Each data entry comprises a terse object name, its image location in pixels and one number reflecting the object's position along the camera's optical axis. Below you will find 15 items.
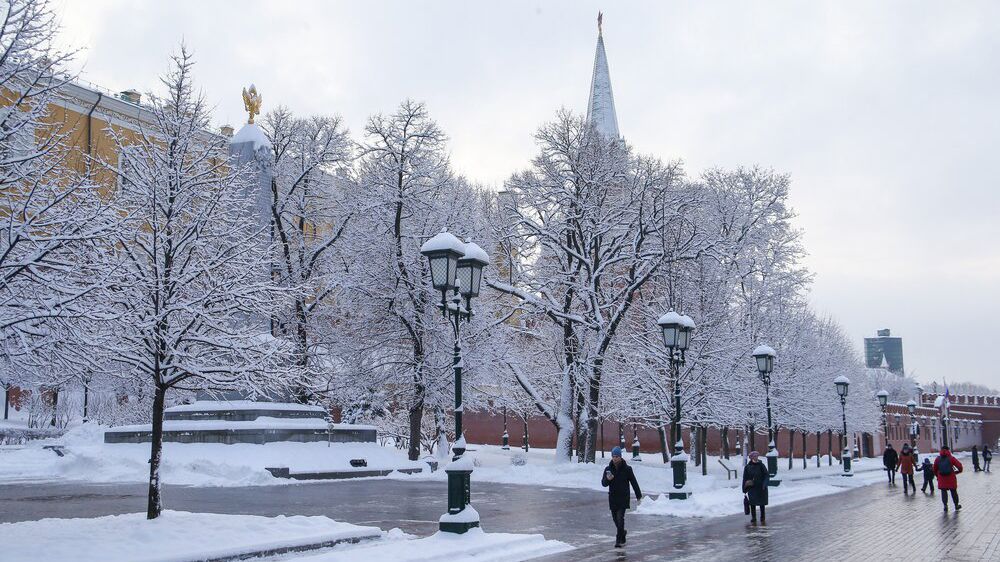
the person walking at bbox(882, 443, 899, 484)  33.84
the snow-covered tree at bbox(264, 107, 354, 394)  35.31
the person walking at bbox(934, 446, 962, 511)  20.52
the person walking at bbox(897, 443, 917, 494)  28.62
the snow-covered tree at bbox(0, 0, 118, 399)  10.20
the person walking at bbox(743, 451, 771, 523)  17.77
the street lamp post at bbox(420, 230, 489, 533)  13.30
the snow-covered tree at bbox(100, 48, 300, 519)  12.88
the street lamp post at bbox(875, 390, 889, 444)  41.88
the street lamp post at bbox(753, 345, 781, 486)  26.47
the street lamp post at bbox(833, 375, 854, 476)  34.84
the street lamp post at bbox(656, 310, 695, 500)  20.33
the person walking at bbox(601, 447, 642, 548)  13.49
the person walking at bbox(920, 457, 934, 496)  27.22
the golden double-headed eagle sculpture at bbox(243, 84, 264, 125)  29.53
